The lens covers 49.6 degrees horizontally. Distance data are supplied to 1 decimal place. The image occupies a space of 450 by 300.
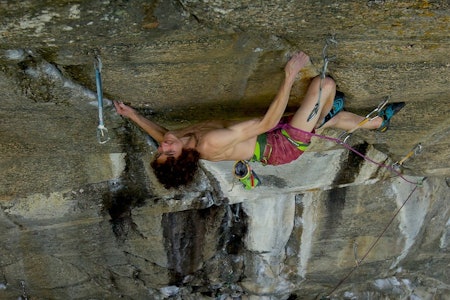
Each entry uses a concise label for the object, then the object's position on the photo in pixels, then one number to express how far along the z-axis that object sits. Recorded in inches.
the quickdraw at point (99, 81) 102.8
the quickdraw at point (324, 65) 102.1
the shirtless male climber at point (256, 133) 114.9
